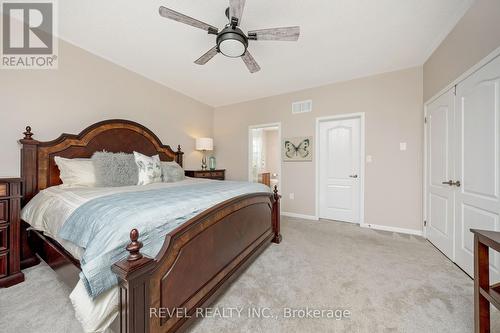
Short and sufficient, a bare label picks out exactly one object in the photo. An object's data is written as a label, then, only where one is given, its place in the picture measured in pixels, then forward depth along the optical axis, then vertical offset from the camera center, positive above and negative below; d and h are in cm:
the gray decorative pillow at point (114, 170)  220 -5
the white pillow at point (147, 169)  246 -4
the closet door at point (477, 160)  163 +7
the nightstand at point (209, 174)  391 -16
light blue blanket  92 -33
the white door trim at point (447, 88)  165 +91
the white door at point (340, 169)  353 -5
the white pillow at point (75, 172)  209 -7
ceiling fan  160 +123
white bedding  93 -45
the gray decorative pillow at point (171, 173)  275 -10
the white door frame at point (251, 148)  419 +43
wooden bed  90 -56
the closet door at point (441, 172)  224 -6
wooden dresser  170 -59
